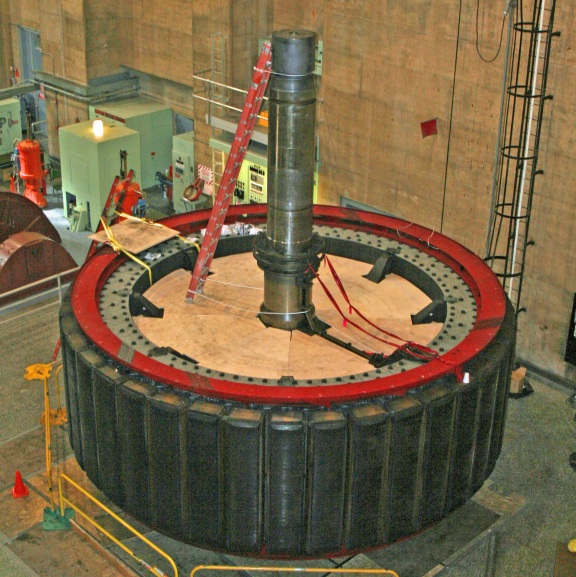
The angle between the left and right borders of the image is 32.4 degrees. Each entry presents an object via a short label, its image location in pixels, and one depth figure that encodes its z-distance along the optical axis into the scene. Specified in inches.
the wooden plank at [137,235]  559.8
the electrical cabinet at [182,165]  998.0
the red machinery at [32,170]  1007.0
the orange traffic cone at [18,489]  554.9
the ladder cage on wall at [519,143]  643.5
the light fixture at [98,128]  979.6
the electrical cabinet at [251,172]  897.5
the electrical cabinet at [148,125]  1046.4
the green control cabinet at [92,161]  973.8
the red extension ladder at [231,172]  486.0
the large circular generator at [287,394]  443.5
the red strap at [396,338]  467.8
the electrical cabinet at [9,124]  1091.9
